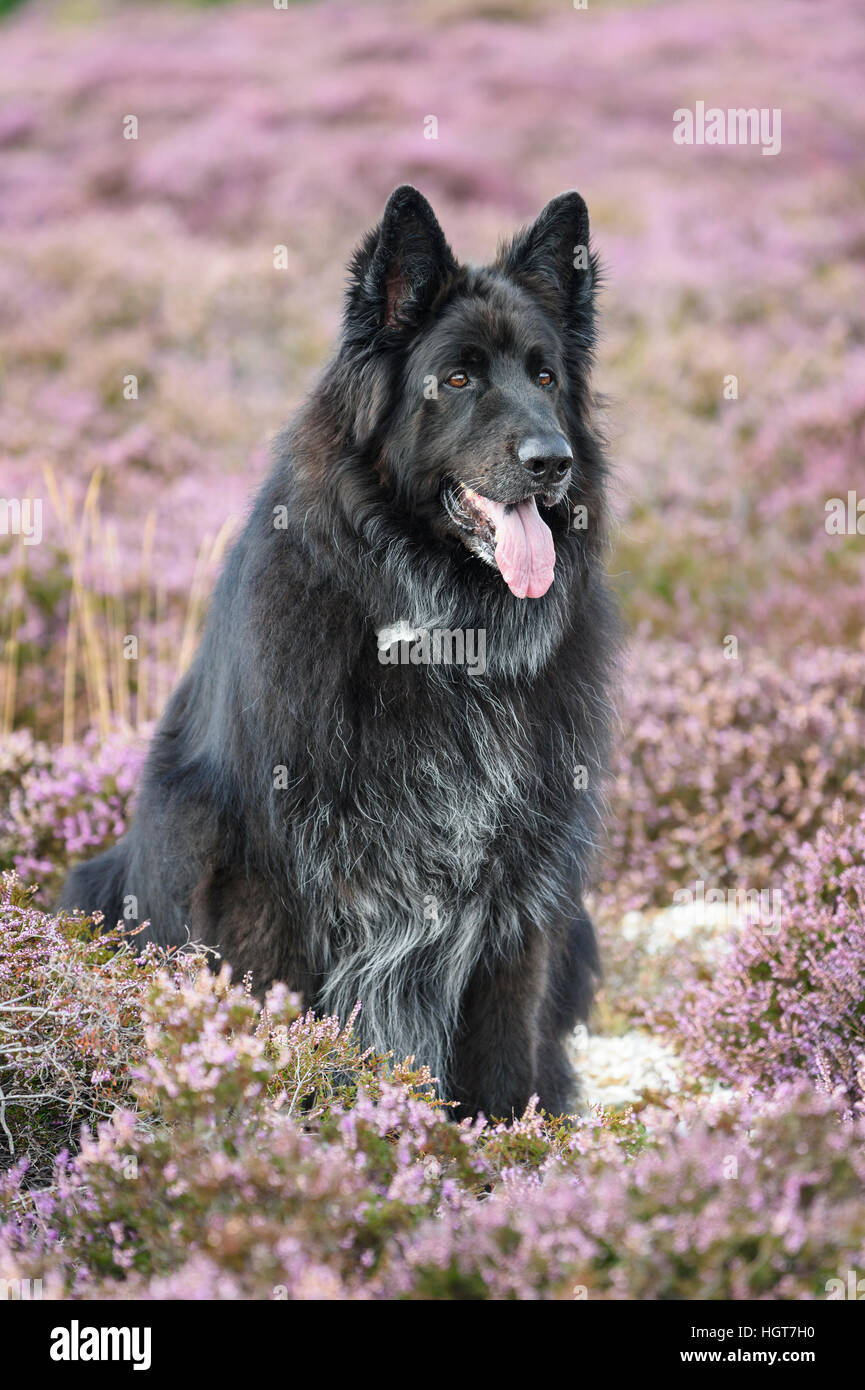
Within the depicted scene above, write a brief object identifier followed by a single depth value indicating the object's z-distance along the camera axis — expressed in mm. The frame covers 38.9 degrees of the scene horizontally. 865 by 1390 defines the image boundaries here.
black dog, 3518
